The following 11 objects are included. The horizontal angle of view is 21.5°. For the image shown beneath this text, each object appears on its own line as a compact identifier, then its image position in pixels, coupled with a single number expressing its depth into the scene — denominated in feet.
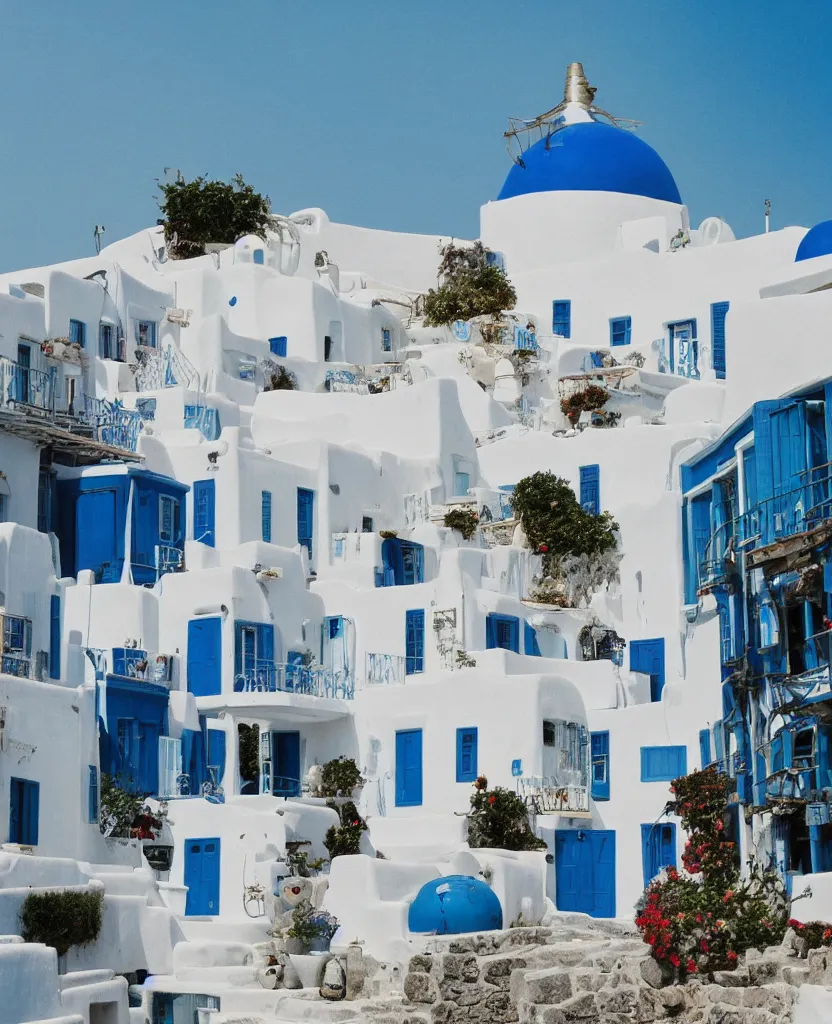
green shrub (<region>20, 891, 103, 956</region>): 123.65
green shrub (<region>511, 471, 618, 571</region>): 182.29
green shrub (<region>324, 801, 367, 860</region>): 153.69
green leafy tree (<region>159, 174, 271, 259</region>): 225.15
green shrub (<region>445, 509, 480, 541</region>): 187.93
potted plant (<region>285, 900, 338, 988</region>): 137.08
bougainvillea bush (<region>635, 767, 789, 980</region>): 111.45
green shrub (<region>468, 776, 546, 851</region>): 154.61
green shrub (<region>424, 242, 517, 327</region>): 221.66
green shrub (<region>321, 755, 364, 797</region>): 163.12
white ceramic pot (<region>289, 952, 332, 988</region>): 132.57
